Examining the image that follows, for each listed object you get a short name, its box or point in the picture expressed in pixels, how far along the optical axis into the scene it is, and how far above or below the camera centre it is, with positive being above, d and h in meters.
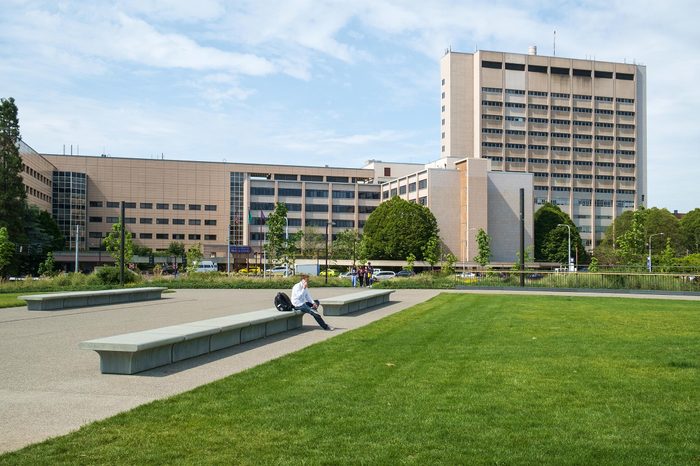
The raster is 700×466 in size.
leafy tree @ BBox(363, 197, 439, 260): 94.94 +2.37
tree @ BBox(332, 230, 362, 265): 100.94 +0.29
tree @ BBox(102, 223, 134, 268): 54.59 +0.09
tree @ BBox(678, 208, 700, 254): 105.24 +2.84
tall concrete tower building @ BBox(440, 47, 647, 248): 123.88 +23.65
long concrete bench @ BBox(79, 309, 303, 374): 10.05 -1.64
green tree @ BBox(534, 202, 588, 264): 104.94 +1.84
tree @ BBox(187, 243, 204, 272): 60.73 -0.98
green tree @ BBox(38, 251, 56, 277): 56.42 -1.80
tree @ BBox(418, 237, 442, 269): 79.82 -0.29
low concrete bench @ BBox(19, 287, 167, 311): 22.80 -2.00
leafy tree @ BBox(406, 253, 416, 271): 76.16 -1.57
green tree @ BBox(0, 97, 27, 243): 70.75 +7.61
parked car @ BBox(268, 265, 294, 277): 60.26 -2.54
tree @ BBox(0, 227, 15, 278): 51.25 -0.21
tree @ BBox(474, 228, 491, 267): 83.88 +0.39
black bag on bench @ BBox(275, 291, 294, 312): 17.44 -1.45
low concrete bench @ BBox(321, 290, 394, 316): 21.41 -1.88
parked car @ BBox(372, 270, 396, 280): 74.69 -3.00
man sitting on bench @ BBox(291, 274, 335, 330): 17.55 -1.38
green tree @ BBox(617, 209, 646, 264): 57.19 +0.54
